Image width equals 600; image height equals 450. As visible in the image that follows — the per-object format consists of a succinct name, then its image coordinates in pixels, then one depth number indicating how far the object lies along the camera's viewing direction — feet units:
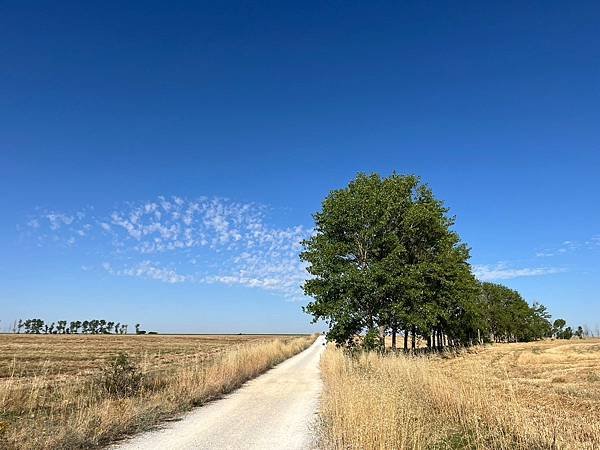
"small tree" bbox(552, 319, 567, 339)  474.49
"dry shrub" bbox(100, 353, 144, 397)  45.78
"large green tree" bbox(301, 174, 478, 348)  90.74
